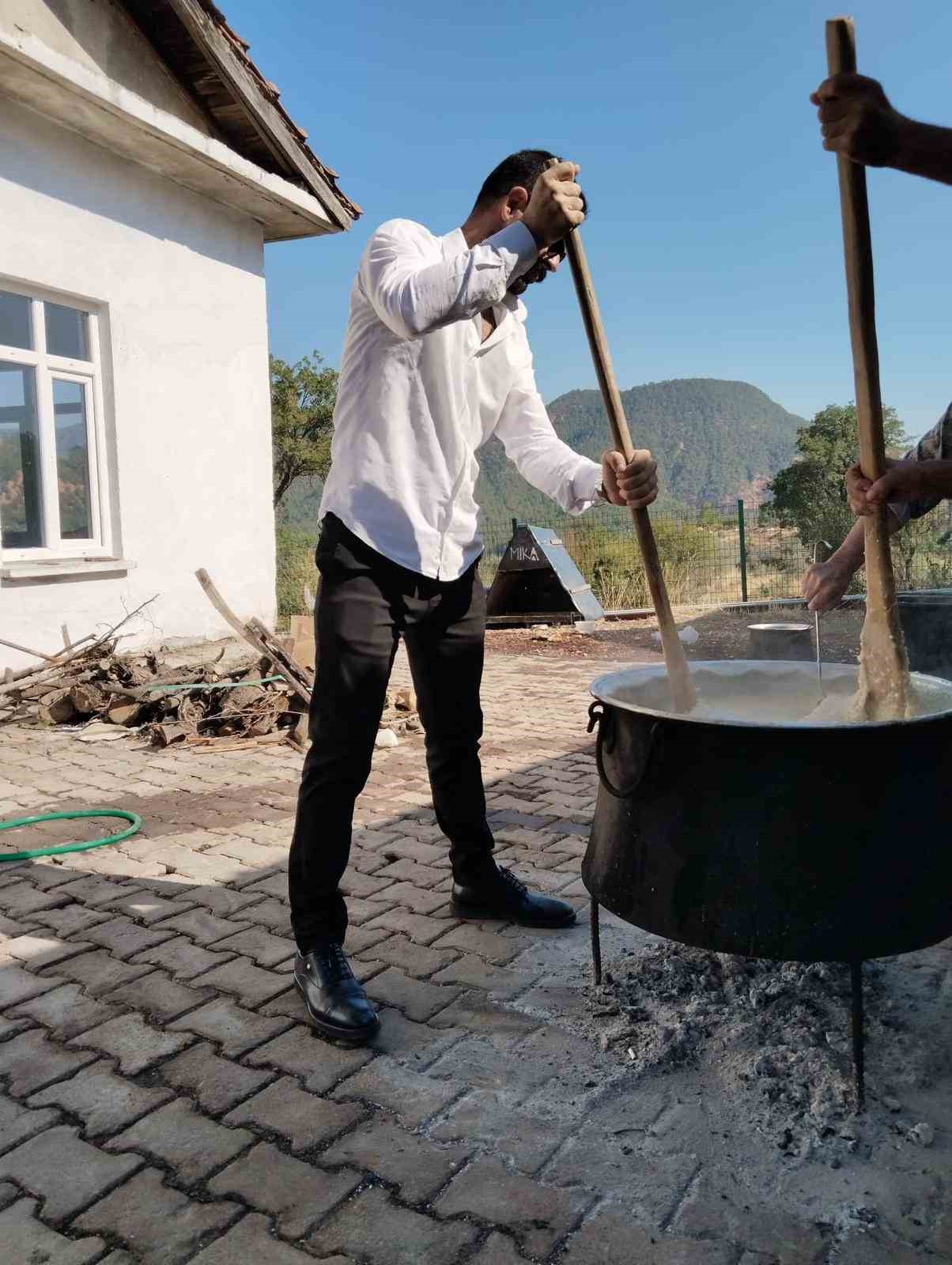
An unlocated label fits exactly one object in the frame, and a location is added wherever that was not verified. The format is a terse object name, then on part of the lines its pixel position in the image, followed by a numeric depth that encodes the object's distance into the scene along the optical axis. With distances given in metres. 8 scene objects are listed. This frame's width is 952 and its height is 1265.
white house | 7.03
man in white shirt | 2.47
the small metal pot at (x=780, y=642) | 4.11
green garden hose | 3.75
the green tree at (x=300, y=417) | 23.62
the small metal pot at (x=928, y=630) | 4.75
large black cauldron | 1.93
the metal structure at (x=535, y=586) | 12.74
